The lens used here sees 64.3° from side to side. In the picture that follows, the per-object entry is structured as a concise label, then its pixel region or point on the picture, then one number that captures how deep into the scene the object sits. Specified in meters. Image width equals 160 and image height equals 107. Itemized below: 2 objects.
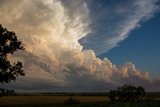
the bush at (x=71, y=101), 33.72
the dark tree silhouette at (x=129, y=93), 36.52
